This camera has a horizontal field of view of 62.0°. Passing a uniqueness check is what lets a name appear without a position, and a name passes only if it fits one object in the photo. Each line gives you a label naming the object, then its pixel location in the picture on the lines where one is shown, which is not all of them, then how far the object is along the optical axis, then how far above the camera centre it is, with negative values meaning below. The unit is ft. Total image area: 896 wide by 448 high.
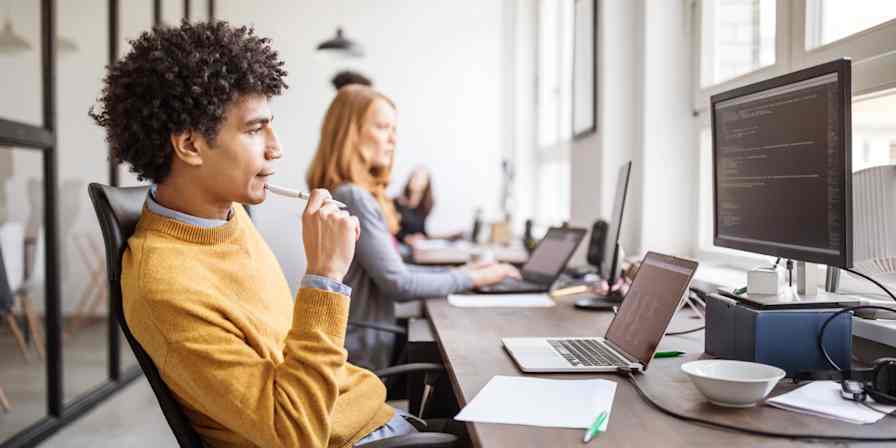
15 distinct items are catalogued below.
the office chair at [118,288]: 3.53 -0.38
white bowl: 3.39 -0.77
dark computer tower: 3.97 -0.66
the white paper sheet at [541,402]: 3.37 -0.91
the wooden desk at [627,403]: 3.10 -0.91
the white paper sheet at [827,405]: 3.29 -0.87
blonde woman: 7.30 +0.03
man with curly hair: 3.44 -0.21
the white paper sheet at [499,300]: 7.00 -0.84
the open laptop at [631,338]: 4.24 -0.75
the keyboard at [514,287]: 7.80 -0.77
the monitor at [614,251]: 6.70 -0.34
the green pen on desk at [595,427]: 3.08 -0.90
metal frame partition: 9.70 -0.35
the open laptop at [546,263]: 7.83 -0.53
